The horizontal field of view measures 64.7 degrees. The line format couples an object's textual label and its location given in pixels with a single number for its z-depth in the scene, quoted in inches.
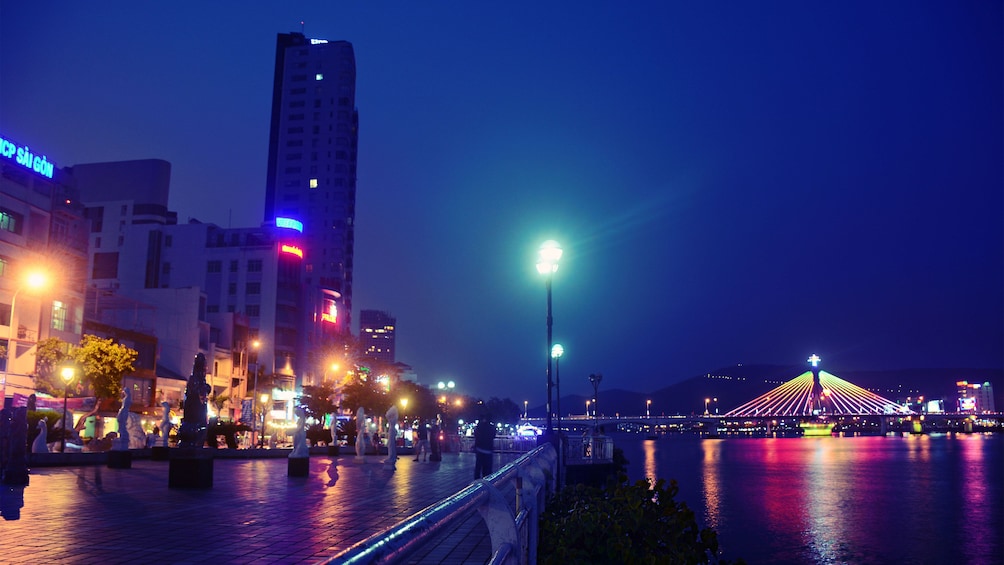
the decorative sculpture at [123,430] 894.0
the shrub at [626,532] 272.5
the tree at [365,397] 2486.5
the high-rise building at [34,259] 1571.1
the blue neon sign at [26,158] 1599.4
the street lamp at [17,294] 1519.6
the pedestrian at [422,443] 1300.4
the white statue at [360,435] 1244.5
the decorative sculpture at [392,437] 909.2
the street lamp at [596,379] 1761.2
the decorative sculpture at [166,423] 1254.4
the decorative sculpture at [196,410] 631.8
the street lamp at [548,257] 877.8
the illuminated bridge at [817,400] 6806.1
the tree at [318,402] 2395.4
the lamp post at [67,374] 1158.3
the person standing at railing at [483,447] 661.3
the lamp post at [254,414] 1824.1
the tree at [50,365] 1581.0
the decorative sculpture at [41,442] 935.0
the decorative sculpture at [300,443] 788.6
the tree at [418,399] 3420.0
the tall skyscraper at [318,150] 5251.0
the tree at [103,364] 1595.7
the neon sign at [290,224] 3459.6
